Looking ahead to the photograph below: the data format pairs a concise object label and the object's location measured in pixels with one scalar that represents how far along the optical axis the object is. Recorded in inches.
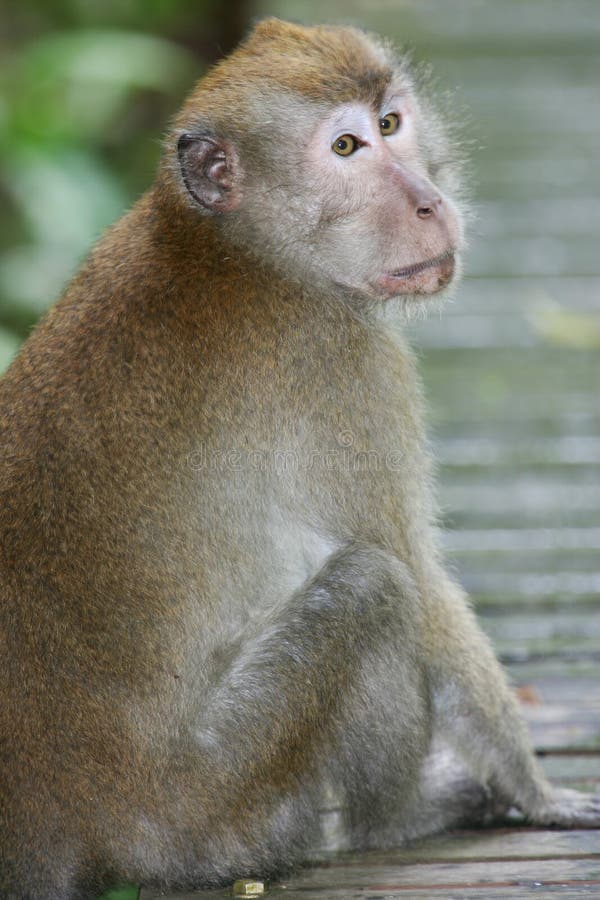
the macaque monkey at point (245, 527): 302.0
